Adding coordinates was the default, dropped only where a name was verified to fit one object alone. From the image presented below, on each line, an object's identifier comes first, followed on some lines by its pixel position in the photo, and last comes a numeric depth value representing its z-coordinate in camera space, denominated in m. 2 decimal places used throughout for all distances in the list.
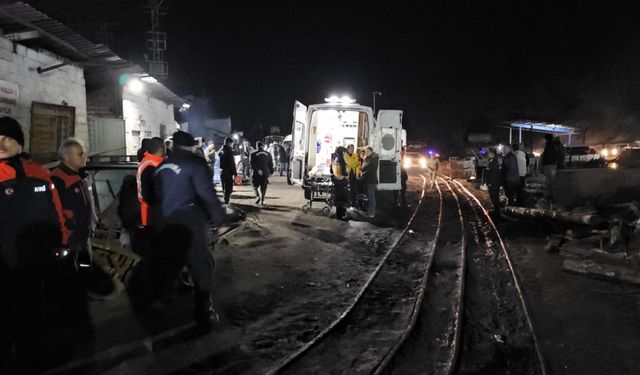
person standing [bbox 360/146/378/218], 11.28
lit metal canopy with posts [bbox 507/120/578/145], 21.98
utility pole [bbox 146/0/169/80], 21.94
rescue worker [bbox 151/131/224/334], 4.20
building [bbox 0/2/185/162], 8.76
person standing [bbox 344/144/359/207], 11.40
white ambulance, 12.10
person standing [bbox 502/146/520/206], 11.53
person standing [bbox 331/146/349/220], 11.07
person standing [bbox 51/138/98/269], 3.91
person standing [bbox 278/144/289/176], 24.77
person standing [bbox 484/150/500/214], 11.86
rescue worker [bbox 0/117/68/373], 3.09
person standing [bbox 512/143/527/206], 11.76
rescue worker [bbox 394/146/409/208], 13.02
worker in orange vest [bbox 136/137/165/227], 4.53
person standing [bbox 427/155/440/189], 19.73
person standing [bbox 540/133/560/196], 11.52
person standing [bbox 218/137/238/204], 11.80
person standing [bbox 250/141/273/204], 12.41
